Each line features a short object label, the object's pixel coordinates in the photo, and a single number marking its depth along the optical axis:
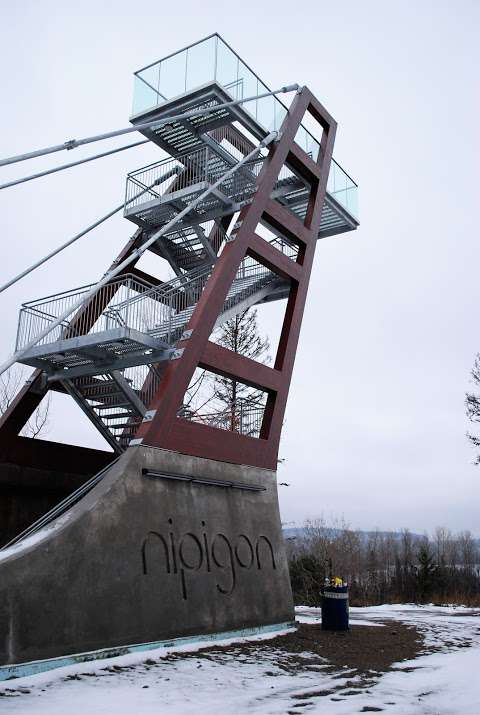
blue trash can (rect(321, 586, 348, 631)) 15.58
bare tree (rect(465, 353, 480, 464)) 32.41
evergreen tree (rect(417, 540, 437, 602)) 36.53
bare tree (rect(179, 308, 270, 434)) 27.66
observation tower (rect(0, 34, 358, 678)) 11.16
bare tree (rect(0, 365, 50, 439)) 30.34
